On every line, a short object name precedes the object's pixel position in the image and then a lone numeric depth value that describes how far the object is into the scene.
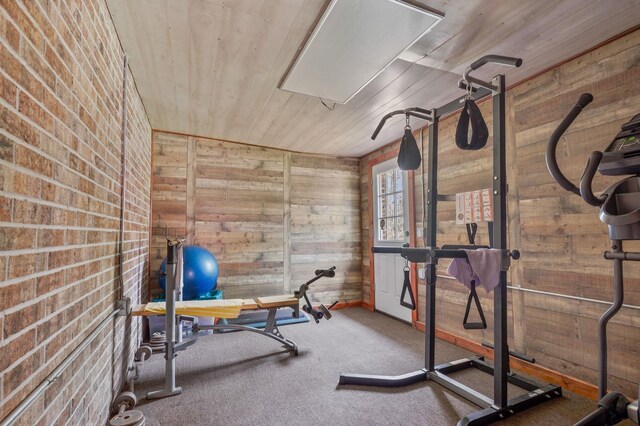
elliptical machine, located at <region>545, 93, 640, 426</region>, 1.32
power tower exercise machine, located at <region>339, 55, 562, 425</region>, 1.90
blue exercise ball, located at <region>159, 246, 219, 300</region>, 3.27
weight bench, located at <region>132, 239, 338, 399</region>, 2.28
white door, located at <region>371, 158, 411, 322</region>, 4.04
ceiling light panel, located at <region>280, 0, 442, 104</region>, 1.65
